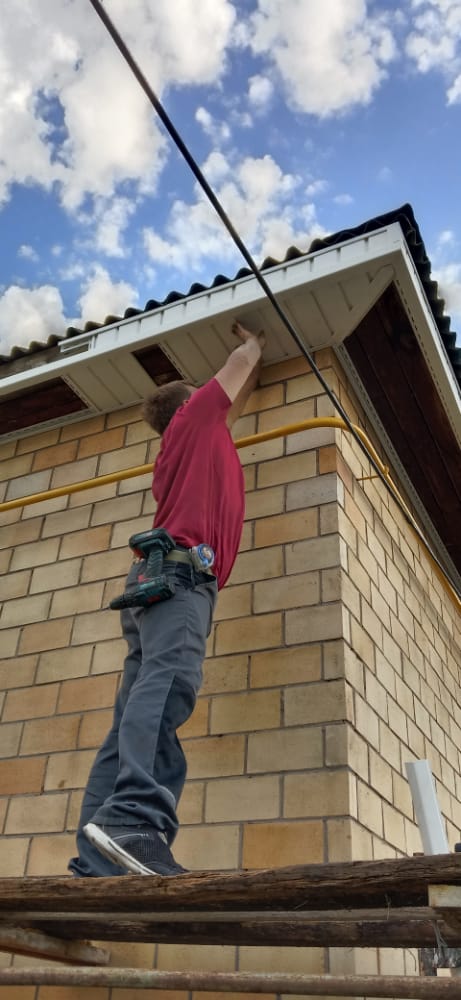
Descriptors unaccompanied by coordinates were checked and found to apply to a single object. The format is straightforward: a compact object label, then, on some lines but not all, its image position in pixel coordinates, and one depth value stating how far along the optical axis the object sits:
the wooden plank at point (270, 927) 1.86
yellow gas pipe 3.72
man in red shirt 2.24
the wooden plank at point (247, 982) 1.60
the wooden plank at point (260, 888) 1.66
